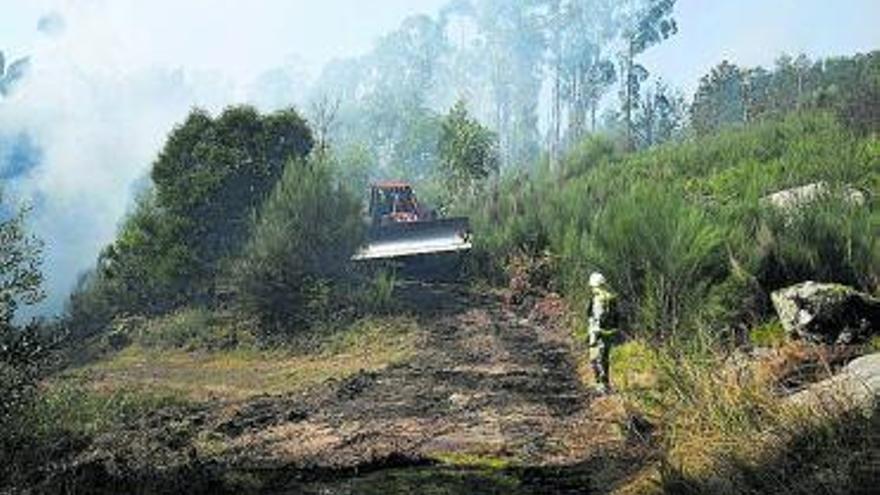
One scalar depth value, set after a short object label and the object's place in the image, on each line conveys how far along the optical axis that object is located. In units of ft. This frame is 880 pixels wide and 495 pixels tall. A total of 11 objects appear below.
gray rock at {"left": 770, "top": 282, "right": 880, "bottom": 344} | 34.55
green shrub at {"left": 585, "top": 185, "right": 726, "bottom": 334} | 41.37
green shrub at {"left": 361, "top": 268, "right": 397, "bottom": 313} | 65.77
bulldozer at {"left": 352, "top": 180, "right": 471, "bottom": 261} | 76.84
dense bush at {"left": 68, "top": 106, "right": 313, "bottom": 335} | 76.59
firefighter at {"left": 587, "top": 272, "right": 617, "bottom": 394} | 38.14
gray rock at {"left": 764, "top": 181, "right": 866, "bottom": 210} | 48.11
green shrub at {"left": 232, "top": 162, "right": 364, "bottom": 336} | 66.54
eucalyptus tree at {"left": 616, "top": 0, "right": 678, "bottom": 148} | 202.49
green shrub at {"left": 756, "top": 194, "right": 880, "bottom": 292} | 40.06
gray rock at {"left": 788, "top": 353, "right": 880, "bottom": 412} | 19.10
